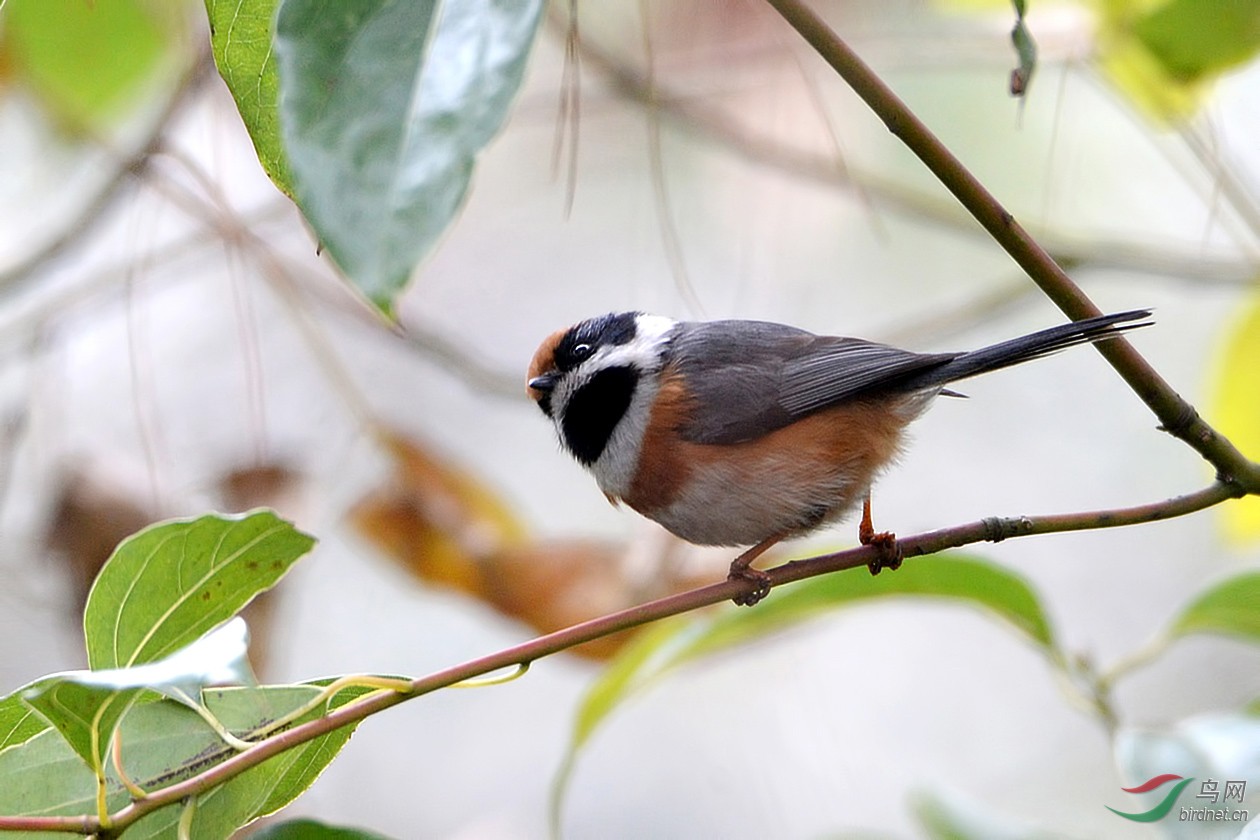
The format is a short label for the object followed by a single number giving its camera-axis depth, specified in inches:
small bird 117.4
